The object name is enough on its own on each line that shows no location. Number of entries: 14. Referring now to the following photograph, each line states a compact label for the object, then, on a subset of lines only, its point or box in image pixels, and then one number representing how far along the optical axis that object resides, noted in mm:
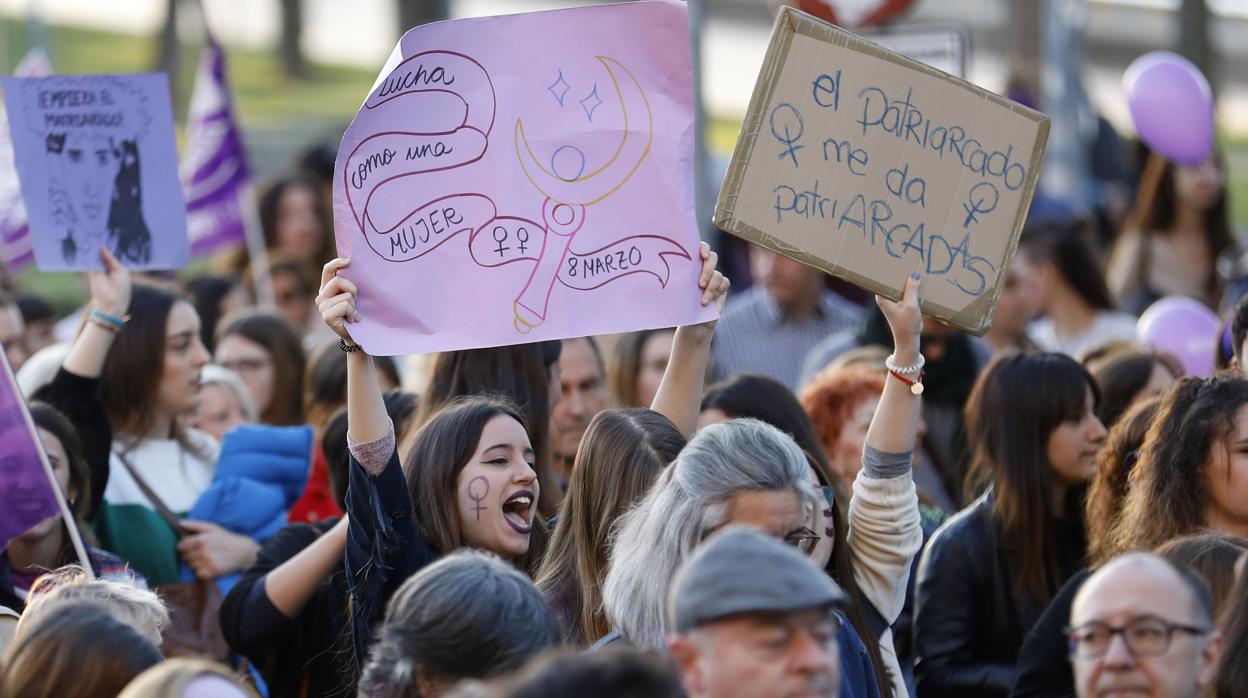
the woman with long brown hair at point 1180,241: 18562
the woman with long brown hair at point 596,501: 8703
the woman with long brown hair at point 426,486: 8656
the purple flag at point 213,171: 19344
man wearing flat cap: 5918
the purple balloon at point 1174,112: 17672
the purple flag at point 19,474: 9625
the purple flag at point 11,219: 17953
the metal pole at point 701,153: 17875
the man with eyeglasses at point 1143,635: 6668
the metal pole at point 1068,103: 27187
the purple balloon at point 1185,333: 15523
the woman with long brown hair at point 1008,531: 10398
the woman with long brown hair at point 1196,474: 9562
